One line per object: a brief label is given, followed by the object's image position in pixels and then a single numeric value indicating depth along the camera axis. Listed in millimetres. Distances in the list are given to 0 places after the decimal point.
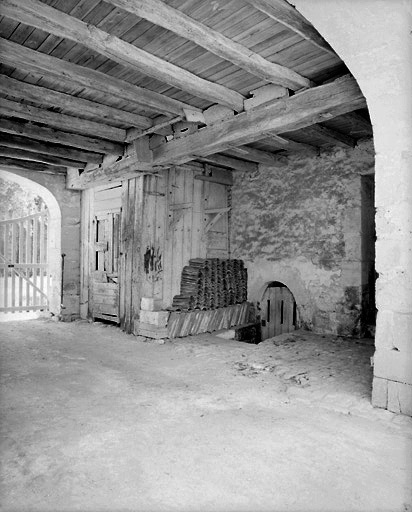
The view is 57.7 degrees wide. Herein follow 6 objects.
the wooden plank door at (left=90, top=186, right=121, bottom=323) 6707
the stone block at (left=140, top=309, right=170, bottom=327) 5708
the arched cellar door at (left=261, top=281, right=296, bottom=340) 6688
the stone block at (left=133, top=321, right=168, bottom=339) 5695
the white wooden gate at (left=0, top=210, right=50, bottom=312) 7734
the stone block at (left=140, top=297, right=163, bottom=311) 5820
